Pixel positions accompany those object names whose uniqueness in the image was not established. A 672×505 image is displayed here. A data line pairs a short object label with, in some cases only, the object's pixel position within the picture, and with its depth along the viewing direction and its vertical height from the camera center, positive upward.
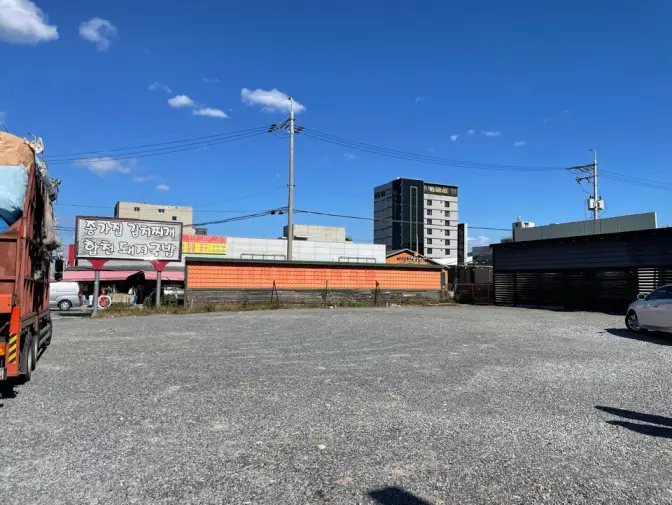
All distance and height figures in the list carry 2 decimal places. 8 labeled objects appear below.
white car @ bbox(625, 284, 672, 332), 13.13 -0.76
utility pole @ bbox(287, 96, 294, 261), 33.38 +6.07
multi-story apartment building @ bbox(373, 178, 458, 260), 133.62 +18.58
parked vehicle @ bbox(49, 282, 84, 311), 32.69 -1.16
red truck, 6.59 +0.37
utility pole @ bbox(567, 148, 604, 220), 44.22 +7.99
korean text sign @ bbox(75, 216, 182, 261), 23.83 +1.95
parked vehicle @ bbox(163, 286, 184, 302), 29.40 -0.82
